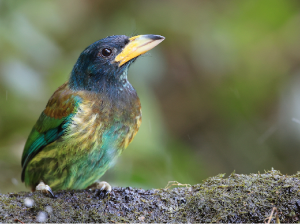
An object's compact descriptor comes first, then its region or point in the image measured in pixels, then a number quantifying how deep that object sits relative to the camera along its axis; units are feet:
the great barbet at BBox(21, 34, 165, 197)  14.64
